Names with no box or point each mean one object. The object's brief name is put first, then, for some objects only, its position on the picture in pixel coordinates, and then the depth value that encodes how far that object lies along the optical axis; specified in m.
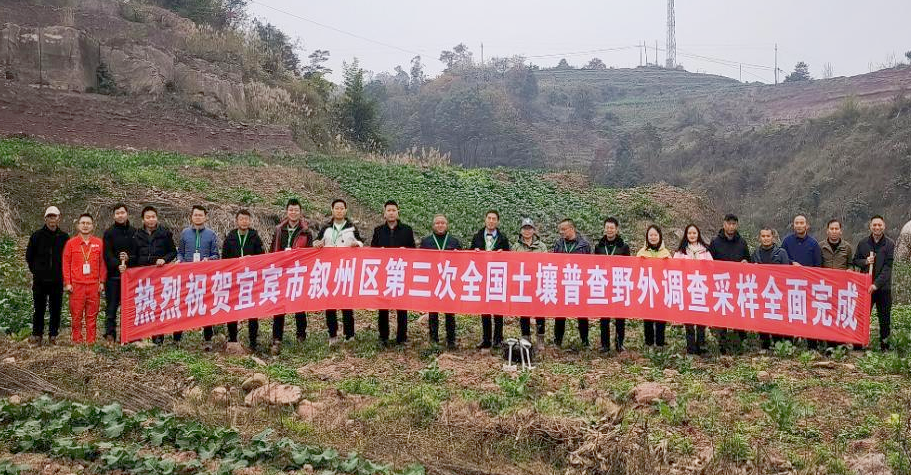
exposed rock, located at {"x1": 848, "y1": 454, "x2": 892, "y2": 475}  5.29
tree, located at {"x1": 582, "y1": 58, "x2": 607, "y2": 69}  103.75
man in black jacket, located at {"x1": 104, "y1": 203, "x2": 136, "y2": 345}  9.20
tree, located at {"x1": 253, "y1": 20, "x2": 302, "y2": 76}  34.21
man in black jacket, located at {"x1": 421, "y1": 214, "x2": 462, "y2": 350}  9.33
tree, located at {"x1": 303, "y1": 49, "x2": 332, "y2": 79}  71.25
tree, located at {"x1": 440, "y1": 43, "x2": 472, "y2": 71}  92.19
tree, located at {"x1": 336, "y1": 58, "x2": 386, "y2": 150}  34.06
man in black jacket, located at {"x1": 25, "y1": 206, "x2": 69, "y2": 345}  8.99
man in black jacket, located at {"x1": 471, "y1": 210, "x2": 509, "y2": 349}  9.32
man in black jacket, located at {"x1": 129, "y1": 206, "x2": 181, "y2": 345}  9.38
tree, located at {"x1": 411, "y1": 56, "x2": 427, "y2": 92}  89.25
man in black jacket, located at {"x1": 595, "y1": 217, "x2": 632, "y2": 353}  9.25
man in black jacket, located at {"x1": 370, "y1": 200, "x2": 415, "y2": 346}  9.44
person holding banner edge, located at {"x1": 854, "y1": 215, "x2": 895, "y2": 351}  9.00
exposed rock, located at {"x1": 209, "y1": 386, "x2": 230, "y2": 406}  7.04
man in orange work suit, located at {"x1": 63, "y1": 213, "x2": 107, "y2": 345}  8.93
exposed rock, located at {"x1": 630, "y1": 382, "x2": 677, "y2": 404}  6.85
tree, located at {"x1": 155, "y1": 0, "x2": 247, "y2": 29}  36.16
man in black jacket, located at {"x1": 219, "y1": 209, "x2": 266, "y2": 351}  9.44
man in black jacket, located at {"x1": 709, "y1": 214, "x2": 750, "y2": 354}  9.27
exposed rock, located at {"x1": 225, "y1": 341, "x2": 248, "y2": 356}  9.12
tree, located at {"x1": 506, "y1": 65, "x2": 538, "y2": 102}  73.88
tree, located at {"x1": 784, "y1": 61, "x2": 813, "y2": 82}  77.06
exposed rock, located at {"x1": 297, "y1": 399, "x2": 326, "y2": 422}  6.70
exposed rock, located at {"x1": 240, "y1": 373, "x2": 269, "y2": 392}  7.36
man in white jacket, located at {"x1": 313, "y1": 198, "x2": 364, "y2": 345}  9.39
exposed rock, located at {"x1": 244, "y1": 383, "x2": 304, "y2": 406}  6.93
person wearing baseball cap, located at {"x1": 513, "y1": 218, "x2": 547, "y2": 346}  9.32
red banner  9.02
